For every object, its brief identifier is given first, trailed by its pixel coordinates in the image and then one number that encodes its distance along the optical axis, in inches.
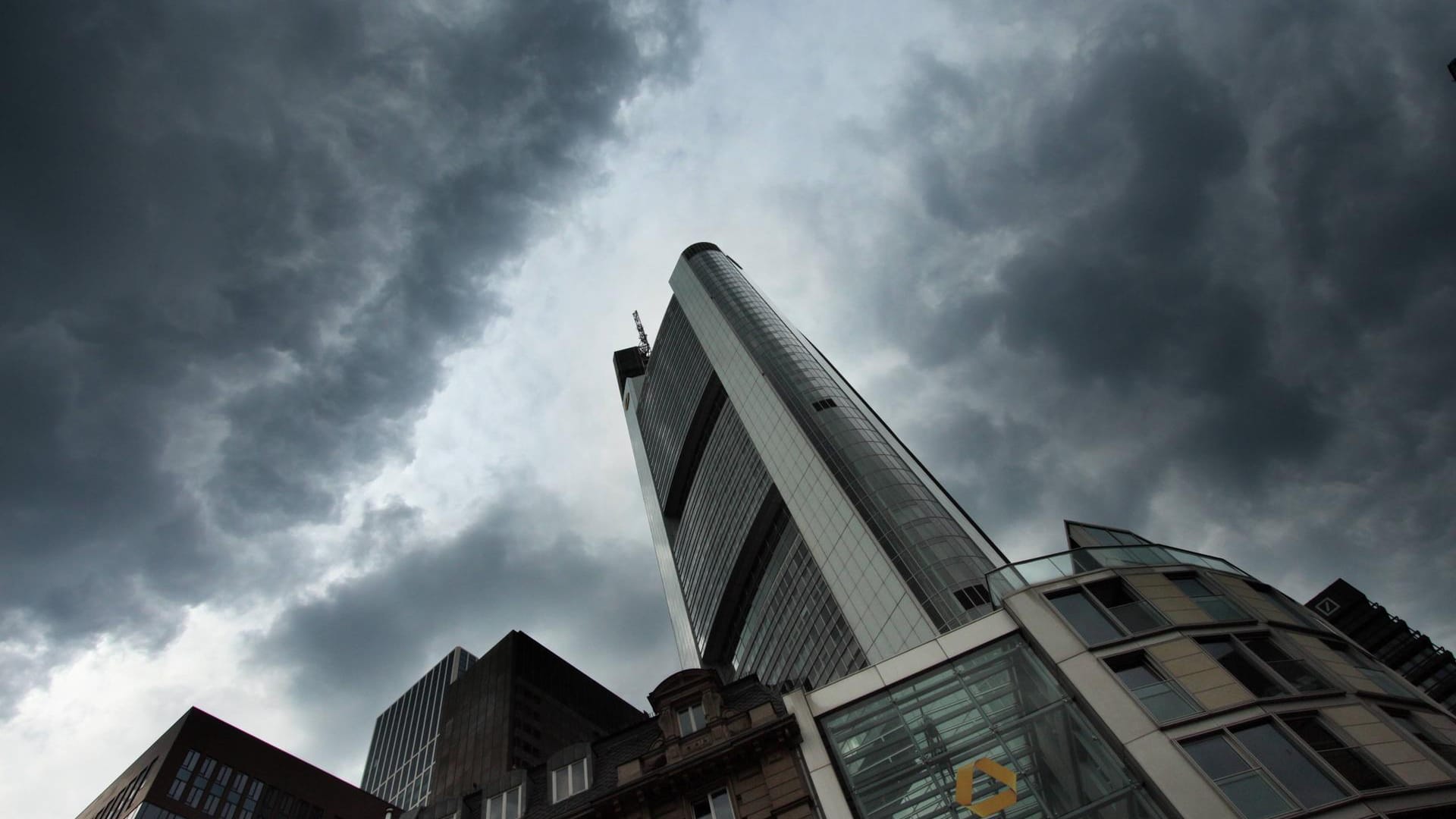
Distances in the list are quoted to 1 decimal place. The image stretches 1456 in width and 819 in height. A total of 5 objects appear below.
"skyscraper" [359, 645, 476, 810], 6545.3
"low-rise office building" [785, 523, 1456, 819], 849.5
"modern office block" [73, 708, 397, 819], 3174.2
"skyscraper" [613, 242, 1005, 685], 2815.0
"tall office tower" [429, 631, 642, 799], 4896.7
